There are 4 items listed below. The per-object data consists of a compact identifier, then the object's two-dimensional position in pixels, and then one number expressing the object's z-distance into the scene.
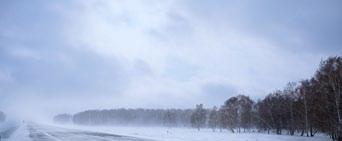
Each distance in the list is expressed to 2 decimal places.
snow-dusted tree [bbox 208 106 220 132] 129.05
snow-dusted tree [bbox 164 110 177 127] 179.25
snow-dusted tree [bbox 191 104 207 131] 138.38
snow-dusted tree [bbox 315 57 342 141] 47.78
